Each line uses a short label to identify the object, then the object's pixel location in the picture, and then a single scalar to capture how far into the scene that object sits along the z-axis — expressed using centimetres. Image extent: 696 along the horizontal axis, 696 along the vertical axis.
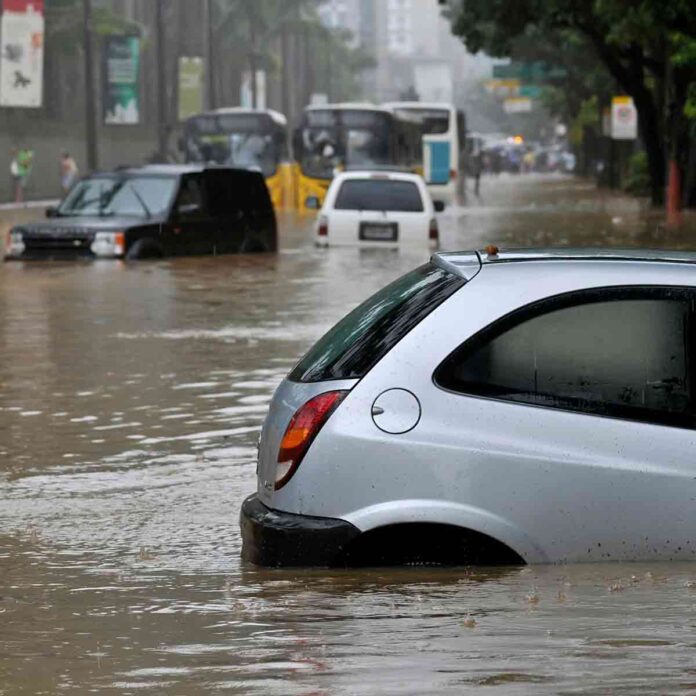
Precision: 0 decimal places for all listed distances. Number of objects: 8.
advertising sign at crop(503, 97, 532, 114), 16512
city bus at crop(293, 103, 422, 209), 5494
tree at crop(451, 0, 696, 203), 4459
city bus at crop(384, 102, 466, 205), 6931
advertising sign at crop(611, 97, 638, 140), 6769
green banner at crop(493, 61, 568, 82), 9219
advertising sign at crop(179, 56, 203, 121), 7806
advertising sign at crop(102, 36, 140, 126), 6719
